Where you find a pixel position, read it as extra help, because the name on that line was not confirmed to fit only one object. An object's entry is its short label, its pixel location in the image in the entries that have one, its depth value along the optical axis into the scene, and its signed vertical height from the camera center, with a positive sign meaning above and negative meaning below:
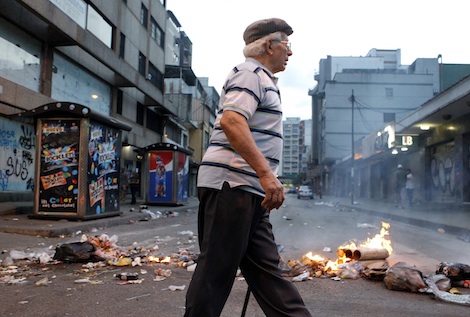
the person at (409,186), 16.59 -0.14
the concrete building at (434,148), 15.23 +1.82
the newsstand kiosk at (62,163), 9.04 +0.26
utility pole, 27.24 +0.15
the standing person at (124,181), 17.75 -0.24
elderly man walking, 1.68 -0.09
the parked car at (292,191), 80.99 -2.29
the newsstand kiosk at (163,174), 16.66 +0.10
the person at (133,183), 16.87 -0.30
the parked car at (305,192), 38.03 -1.14
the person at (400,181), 17.44 +0.06
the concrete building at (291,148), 178.00 +14.27
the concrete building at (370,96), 46.81 +10.26
